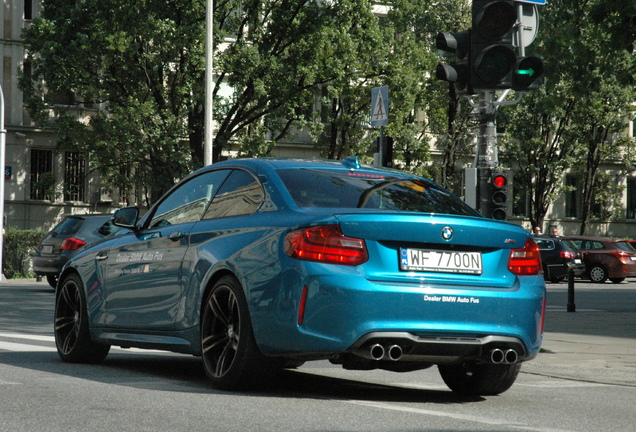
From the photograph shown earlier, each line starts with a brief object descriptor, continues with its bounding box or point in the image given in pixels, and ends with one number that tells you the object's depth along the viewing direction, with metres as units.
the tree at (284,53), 34.41
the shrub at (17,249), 32.03
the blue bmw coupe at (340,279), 6.71
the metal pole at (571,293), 20.17
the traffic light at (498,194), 11.11
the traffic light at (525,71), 10.94
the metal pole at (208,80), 27.64
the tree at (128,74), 33.00
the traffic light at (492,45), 10.66
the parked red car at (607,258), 38.19
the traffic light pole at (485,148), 11.27
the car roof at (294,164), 7.84
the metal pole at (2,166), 29.27
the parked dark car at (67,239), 23.08
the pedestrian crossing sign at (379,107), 17.20
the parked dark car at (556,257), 36.28
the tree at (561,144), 50.28
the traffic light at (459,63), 10.88
